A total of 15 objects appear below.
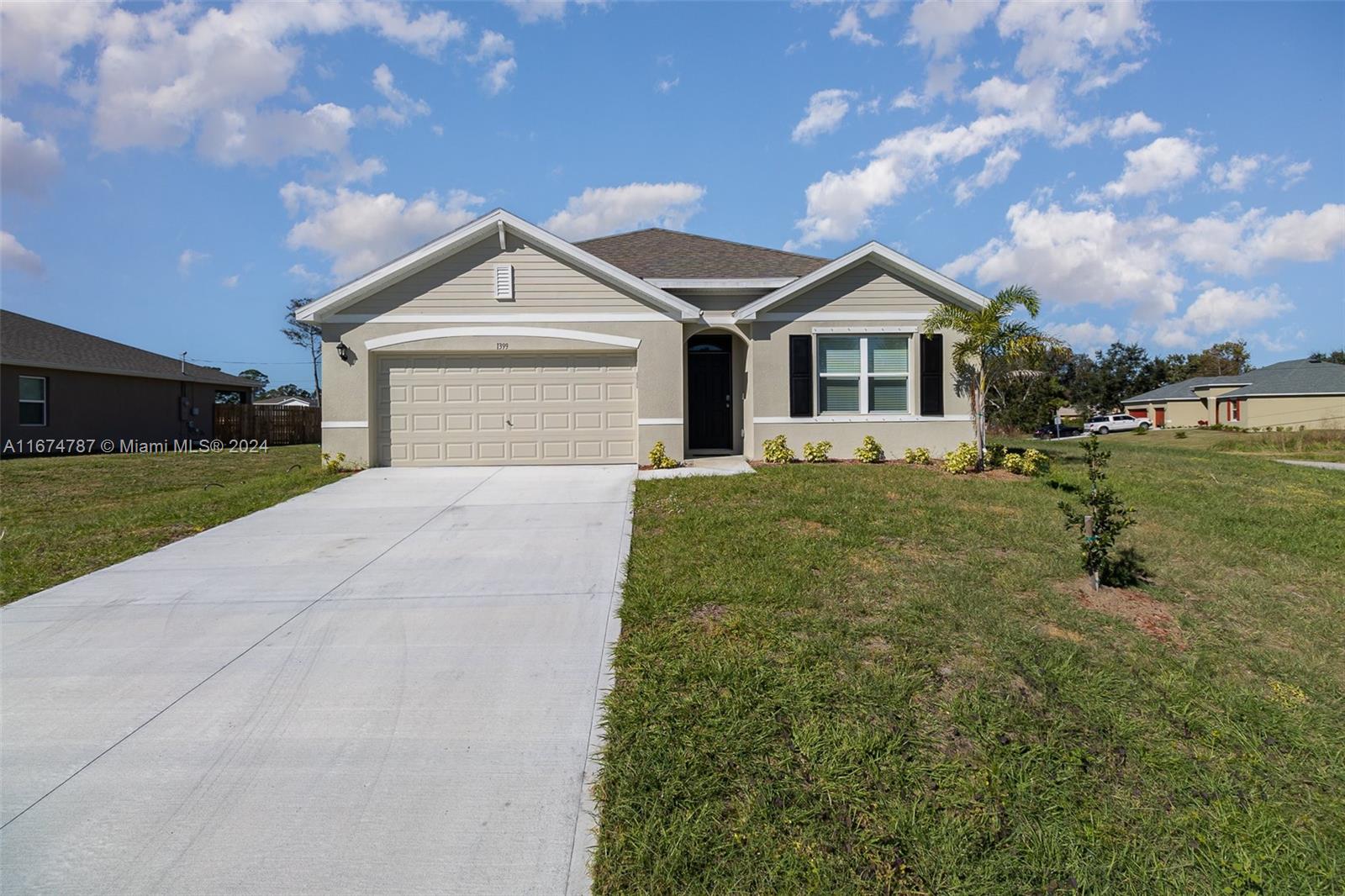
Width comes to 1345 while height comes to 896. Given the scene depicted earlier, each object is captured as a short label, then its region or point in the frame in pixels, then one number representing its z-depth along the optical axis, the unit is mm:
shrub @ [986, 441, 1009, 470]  12469
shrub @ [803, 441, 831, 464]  13077
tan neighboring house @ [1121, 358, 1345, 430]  39406
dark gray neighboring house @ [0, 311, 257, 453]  20219
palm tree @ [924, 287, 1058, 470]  12039
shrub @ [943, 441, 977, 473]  11812
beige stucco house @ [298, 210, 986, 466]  12562
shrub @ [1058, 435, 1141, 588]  5863
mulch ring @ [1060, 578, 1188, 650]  5164
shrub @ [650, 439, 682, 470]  12500
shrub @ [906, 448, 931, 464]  13164
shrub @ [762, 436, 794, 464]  12977
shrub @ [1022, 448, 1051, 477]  11734
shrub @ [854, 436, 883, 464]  13148
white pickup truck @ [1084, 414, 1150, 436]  51969
